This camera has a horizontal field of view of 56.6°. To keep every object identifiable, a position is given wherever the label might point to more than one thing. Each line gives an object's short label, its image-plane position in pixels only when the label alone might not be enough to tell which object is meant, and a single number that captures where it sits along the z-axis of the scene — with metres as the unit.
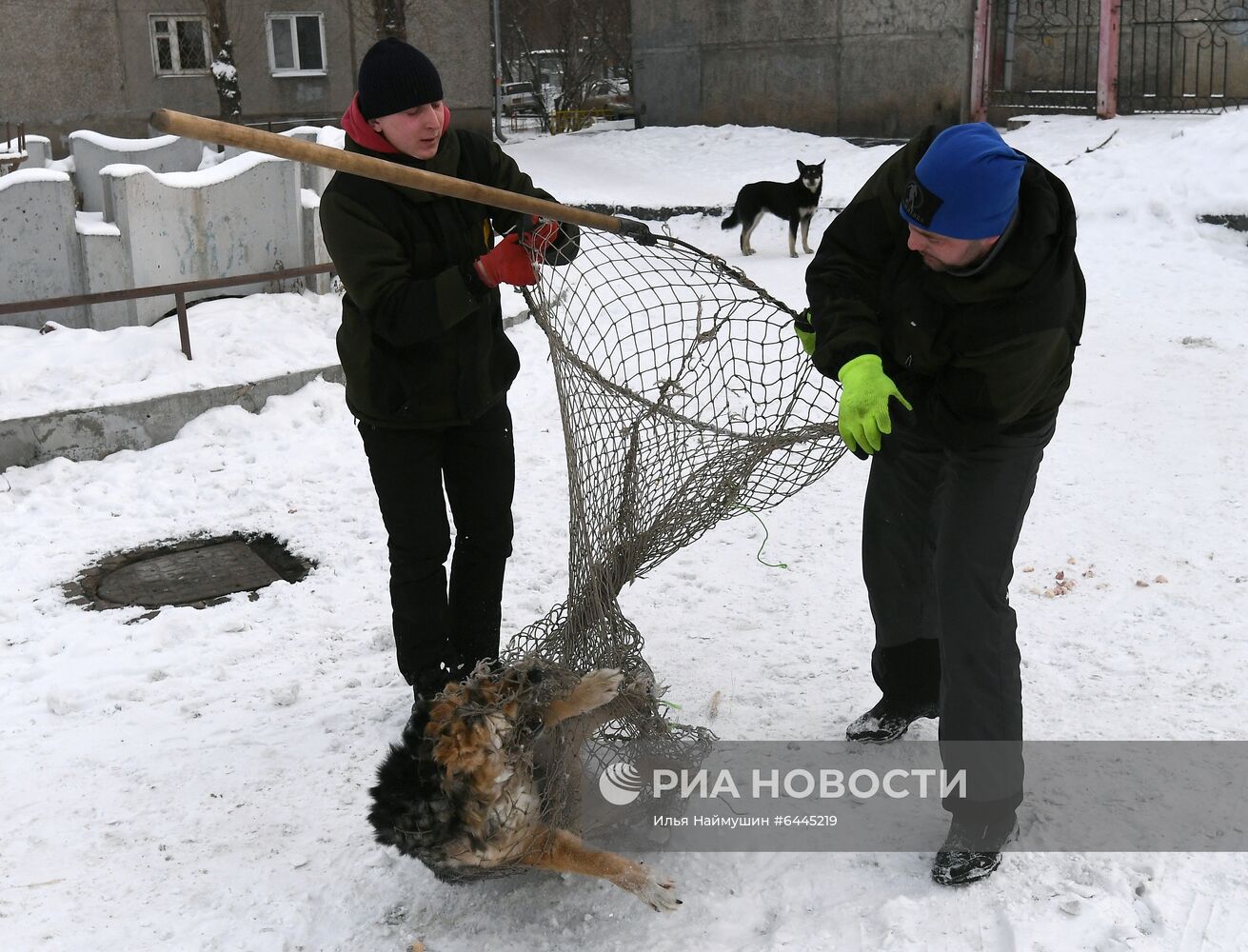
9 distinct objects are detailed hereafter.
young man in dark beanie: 3.00
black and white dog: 11.48
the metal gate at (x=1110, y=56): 13.46
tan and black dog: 2.53
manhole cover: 4.64
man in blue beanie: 2.48
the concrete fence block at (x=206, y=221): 7.46
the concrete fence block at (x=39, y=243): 7.31
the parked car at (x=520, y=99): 25.67
